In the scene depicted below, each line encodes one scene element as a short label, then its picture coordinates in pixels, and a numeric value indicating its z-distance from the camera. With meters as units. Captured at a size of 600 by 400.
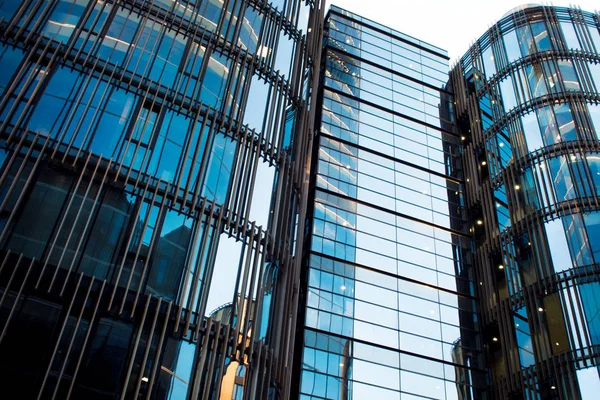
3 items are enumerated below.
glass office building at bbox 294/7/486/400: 23.61
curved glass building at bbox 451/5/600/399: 22.94
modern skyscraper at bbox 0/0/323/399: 13.32
